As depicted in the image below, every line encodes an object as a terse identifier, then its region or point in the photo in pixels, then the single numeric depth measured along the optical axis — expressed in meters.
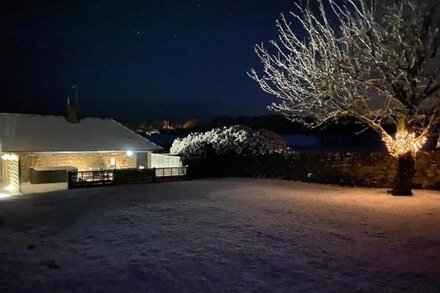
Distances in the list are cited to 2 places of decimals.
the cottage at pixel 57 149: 22.25
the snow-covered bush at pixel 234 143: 22.22
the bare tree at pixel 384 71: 12.21
